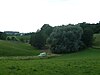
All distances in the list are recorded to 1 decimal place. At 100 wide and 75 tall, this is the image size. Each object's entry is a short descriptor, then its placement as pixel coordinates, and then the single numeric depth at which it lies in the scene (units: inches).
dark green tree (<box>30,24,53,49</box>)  2092.8
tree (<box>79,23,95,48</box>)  1904.0
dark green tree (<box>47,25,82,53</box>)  1717.2
